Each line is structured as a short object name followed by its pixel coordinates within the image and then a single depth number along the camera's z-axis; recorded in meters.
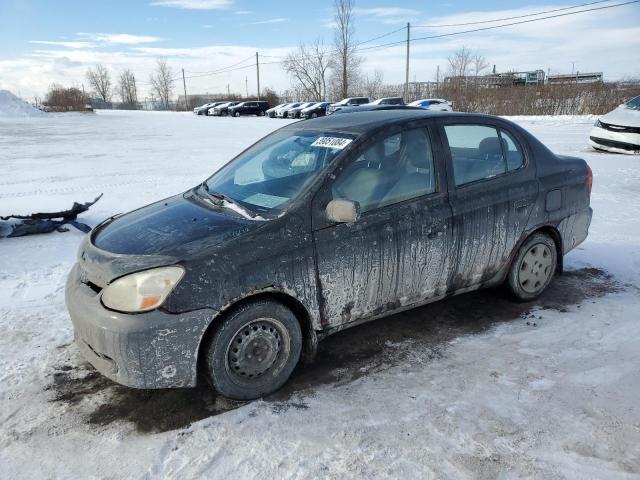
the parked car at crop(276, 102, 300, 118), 40.41
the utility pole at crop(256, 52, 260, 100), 69.62
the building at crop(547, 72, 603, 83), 31.46
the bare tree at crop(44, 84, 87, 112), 53.31
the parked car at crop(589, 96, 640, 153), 12.20
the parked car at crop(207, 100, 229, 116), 48.81
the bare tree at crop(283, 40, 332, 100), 61.88
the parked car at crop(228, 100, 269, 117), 44.88
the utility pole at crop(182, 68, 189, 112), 80.69
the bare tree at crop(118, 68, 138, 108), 102.44
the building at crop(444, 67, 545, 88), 38.00
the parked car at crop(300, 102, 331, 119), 37.47
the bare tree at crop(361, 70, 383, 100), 56.88
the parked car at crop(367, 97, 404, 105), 29.45
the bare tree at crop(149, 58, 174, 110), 100.56
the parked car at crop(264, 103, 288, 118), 41.62
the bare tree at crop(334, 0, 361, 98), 55.91
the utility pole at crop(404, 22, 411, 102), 43.86
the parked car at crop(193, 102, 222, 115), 51.72
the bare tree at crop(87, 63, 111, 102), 98.62
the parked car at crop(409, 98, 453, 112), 29.79
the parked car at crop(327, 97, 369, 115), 37.92
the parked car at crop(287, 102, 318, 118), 39.50
